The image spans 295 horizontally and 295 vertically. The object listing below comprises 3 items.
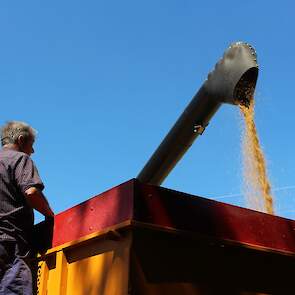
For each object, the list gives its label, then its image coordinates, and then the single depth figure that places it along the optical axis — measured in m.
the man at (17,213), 3.22
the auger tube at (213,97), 4.13
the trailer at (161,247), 2.83
